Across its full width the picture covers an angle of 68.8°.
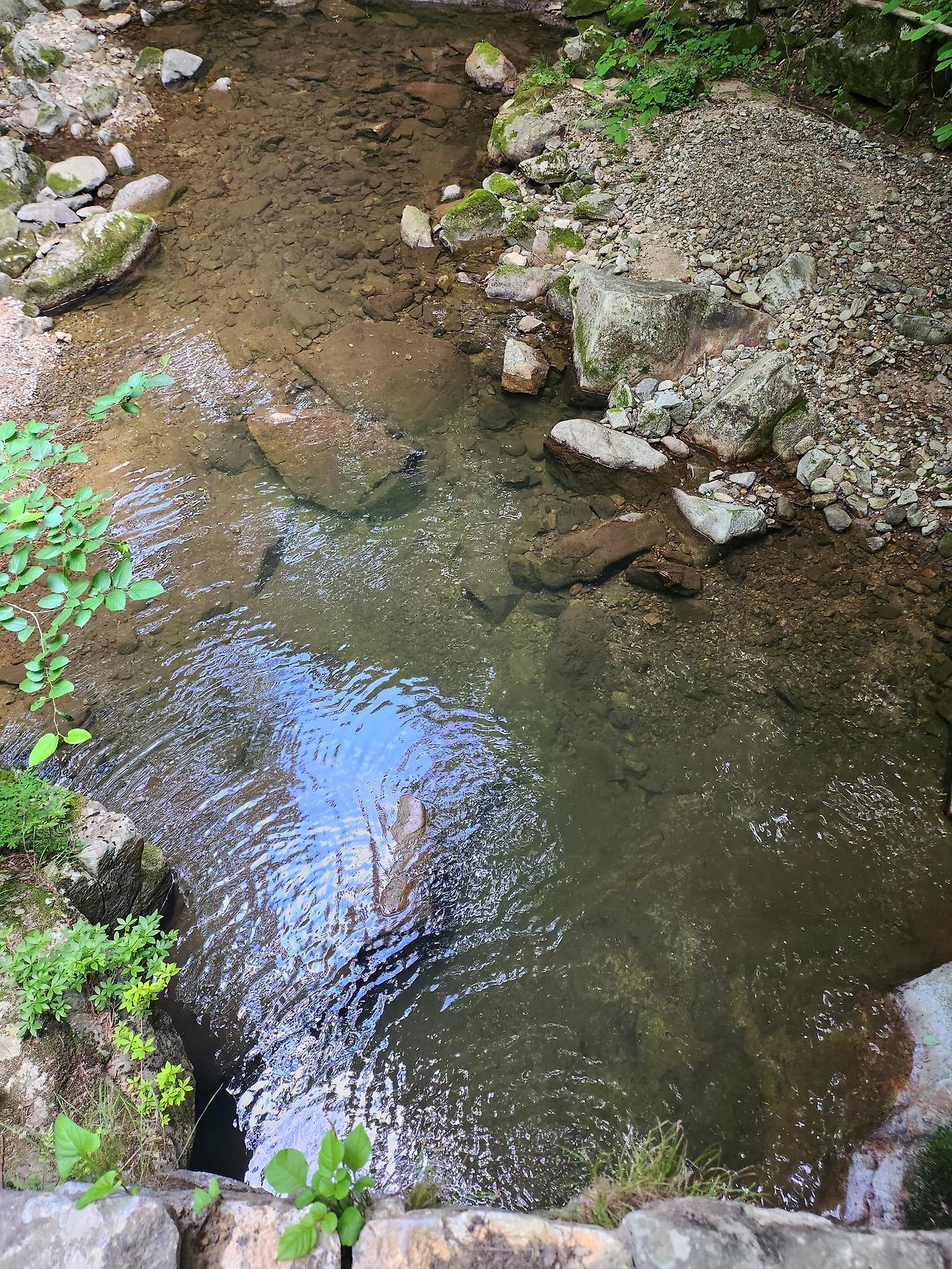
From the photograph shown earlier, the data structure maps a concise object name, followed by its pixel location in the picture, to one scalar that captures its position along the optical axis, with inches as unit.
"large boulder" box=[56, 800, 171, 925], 118.1
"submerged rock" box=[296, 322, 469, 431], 228.8
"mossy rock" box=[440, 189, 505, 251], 284.7
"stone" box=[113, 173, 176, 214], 302.7
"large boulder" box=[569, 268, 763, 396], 215.3
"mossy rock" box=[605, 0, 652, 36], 320.2
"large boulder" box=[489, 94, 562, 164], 304.3
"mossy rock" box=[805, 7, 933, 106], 236.2
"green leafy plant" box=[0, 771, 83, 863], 117.6
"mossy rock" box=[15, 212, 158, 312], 268.5
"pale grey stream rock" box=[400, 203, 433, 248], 288.2
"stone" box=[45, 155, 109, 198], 300.2
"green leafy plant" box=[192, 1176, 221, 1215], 77.9
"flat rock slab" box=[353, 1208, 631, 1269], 74.6
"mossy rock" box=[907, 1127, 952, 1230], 92.0
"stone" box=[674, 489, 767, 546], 185.0
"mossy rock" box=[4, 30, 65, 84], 339.9
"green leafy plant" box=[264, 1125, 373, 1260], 73.4
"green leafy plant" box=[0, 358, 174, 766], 84.2
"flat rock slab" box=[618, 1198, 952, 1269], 72.9
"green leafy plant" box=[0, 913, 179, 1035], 99.6
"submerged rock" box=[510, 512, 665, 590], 184.9
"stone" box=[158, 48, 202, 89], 368.5
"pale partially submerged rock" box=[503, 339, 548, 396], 228.8
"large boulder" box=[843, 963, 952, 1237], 98.4
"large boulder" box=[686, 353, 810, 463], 197.3
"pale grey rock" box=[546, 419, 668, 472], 206.2
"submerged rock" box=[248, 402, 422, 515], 205.3
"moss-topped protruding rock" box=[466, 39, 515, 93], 357.1
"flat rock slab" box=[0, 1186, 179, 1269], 71.1
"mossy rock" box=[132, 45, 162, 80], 368.8
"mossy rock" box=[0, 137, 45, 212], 287.3
